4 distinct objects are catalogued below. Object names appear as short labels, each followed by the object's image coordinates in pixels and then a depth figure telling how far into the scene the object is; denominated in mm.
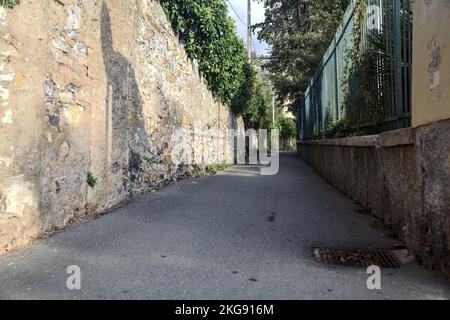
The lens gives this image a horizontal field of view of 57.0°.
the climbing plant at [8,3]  3317
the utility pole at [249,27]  24484
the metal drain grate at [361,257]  3329
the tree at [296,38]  17566
